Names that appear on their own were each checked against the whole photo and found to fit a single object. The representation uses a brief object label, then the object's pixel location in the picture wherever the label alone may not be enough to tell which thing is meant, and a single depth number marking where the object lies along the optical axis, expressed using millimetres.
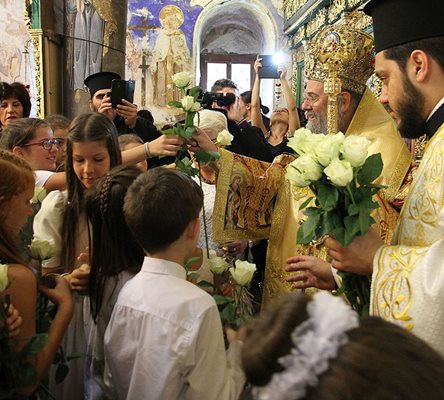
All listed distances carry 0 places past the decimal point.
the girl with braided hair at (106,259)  1808
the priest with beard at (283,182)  2332
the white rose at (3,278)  1276
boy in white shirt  1405
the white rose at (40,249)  1719
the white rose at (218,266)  1979
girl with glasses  2840
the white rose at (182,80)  1983
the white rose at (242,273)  1860
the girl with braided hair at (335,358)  640
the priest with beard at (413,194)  1320
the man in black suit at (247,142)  4180
